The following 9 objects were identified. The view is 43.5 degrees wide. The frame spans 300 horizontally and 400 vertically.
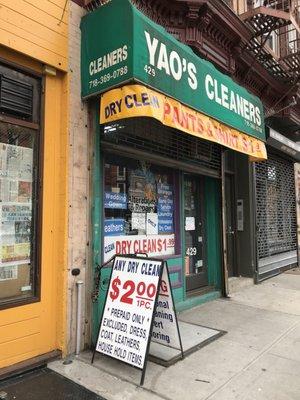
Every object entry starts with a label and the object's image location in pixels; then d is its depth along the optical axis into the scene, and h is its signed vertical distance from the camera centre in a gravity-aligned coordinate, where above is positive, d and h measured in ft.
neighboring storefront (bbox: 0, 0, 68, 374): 13.37 +1.74
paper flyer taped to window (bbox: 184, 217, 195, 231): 24.08 +0.21
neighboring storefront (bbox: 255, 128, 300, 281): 30.50 +1.67
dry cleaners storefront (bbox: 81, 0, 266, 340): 14.48 +4.42
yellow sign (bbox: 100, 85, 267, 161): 14.14 +4.78
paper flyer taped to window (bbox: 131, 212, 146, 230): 19.42 +0.36
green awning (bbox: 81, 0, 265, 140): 14.10 +6.94
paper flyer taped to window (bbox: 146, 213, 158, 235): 20.36 +0.20
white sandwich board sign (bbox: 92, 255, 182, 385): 12.72 -2.89
